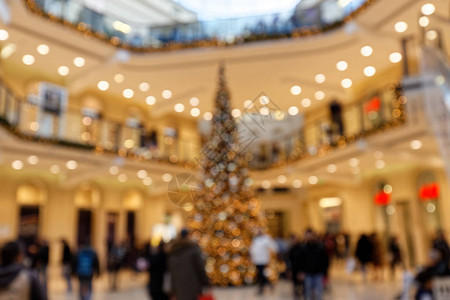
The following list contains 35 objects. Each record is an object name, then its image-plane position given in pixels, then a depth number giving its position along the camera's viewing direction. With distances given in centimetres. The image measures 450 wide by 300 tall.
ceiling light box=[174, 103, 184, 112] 1796
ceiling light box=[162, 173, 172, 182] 1607
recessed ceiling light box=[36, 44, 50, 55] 1258
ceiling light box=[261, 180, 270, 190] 1802
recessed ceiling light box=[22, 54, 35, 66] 1346
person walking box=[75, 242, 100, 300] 795
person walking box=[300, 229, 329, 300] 746
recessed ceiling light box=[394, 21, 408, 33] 1137
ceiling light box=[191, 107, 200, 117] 1900
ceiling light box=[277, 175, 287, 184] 1719
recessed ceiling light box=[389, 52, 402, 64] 1345
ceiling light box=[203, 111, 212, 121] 1962
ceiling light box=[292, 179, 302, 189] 1883
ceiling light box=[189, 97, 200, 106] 1714
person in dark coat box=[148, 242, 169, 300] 608
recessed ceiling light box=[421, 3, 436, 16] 1044
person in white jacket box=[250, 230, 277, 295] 955
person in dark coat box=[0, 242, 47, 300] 253
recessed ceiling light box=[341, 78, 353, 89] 1548
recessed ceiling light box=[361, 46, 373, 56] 1281
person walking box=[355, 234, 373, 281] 1197
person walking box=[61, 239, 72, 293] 1059
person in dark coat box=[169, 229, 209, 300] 483
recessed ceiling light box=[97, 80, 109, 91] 1555
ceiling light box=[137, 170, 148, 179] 1530
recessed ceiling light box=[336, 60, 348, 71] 1373
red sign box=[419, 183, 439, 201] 1444
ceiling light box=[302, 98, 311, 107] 1768
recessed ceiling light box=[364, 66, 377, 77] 1463
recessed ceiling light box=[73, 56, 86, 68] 1351
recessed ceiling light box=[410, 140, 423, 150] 1157
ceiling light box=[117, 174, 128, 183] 1652
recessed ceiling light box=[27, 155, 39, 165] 1237
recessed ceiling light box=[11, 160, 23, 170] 1326
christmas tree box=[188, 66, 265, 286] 1027
